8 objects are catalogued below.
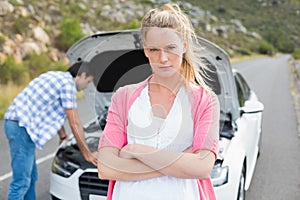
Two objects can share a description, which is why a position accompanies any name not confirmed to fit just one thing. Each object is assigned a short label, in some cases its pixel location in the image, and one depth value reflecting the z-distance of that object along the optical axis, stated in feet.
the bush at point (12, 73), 47.50
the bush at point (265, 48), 258.98
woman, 5.69
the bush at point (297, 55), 207.82
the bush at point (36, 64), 56.07
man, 11.41
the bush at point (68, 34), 78.89
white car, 10.94
